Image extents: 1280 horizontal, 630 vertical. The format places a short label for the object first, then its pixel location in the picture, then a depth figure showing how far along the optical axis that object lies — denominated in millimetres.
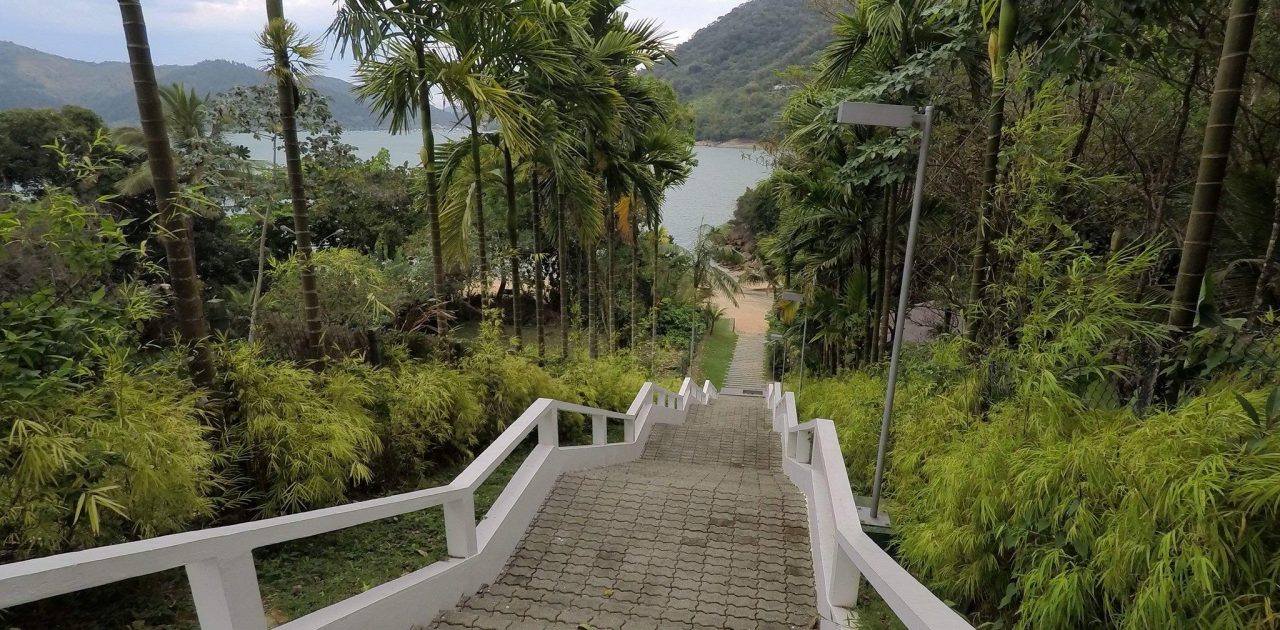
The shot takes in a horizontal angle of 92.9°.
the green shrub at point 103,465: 2215
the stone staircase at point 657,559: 3186
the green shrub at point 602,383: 8258
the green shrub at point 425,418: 4539
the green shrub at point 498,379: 5875
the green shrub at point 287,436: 3449
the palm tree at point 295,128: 3961
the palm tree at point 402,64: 4508
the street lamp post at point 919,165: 3717
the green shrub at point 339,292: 5801
